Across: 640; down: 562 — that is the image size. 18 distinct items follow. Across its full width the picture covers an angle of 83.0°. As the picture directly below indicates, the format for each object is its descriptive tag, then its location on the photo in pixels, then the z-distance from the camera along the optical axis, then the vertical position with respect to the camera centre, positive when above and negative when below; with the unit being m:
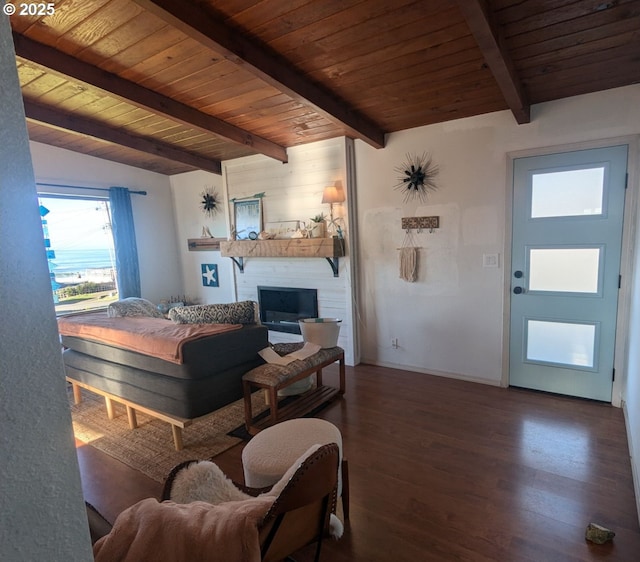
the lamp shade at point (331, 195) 3.79 +0.40
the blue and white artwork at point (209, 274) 5.42 -0.52
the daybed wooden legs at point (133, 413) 2.48 -1.25
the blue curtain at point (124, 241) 4.99 +0.05
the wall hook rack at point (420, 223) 3.49 +0.06
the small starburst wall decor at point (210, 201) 5.23 +0.56
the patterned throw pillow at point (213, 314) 2.73 -0.56
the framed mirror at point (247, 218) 4.54 +0.25
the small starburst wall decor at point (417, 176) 3.48 +0.51
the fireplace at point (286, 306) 4.37 -0.88
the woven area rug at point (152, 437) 2.46 -1.47
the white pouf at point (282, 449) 1.71 -1.05
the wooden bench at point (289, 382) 2.64 -1.09
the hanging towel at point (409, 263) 3.63 -0.34
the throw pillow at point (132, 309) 3.20 -0.59
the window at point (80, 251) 4.52 -0.06
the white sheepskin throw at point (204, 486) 1.36 -0.95
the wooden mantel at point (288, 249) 3.87 -0.15
